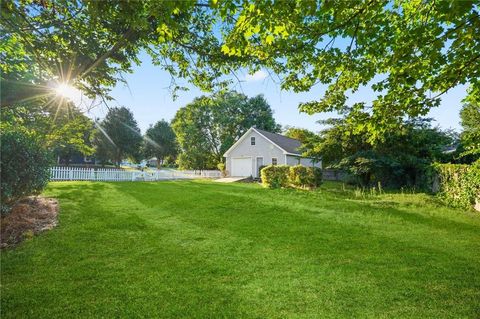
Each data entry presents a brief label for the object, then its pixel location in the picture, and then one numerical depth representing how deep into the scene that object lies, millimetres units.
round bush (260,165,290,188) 16797
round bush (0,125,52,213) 5492
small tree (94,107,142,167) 33594
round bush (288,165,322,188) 15977
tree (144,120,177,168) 47594
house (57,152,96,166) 40397
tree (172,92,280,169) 37719
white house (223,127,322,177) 26938
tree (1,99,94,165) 7076
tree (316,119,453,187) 16578
